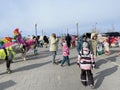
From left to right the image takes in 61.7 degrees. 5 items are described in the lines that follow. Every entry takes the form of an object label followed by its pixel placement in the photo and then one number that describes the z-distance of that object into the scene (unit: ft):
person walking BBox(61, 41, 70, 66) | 18.32
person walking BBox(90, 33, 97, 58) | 17.83
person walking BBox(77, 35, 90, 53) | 20.88
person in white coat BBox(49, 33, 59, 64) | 19.20
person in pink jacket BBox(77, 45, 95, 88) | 11.86
